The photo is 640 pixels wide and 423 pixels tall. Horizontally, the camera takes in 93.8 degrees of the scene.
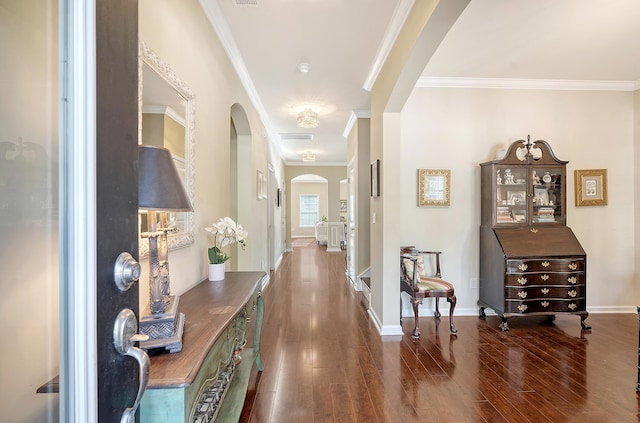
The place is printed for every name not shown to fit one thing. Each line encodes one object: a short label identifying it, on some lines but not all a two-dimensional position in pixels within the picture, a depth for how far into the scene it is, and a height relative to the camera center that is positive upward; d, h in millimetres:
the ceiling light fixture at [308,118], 4262 +1330
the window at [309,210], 14438 -6
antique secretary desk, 3277 -366
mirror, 1407 +483
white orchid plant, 2090 -167
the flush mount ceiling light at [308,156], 7083 +1293
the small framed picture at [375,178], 3377 +371
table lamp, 1021 -96
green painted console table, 910 -558
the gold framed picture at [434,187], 3711 +281
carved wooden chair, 3172 -813
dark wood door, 556 +59
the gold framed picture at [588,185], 3811 +300
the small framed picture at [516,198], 3539 +132
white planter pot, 2129 -437
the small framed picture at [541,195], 3588 +167
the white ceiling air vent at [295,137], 6188 +1559
